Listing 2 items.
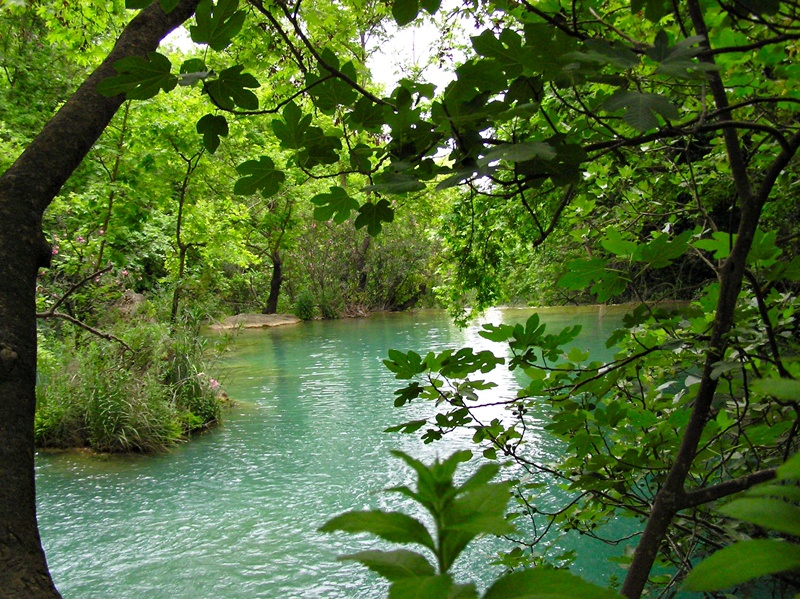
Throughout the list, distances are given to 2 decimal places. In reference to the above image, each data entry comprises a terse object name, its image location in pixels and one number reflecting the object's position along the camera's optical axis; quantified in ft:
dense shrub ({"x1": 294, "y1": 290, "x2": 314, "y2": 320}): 68.33
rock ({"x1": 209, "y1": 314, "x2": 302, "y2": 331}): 59.52
